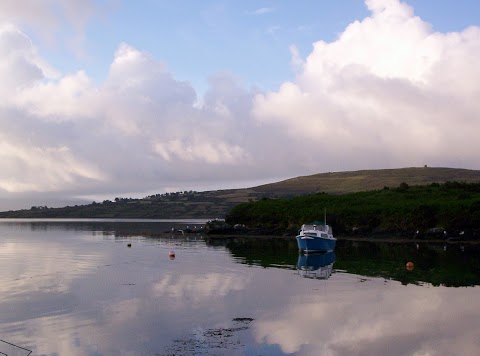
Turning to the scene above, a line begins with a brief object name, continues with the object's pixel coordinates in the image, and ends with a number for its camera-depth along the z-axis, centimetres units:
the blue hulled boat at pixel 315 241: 5100
